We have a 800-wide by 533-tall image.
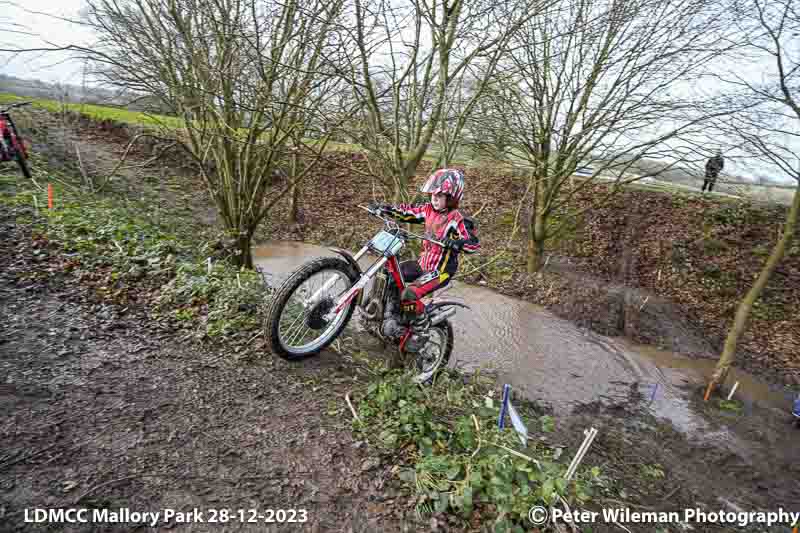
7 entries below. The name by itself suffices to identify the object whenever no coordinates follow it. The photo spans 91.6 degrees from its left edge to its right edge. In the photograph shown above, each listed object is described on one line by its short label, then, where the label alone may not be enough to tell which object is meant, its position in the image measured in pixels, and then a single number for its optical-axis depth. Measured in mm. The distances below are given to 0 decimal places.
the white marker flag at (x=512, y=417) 2559
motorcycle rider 3753
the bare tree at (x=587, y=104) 7812
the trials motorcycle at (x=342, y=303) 3232
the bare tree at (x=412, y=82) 5441
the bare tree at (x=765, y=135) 6466
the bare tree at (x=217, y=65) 5379
